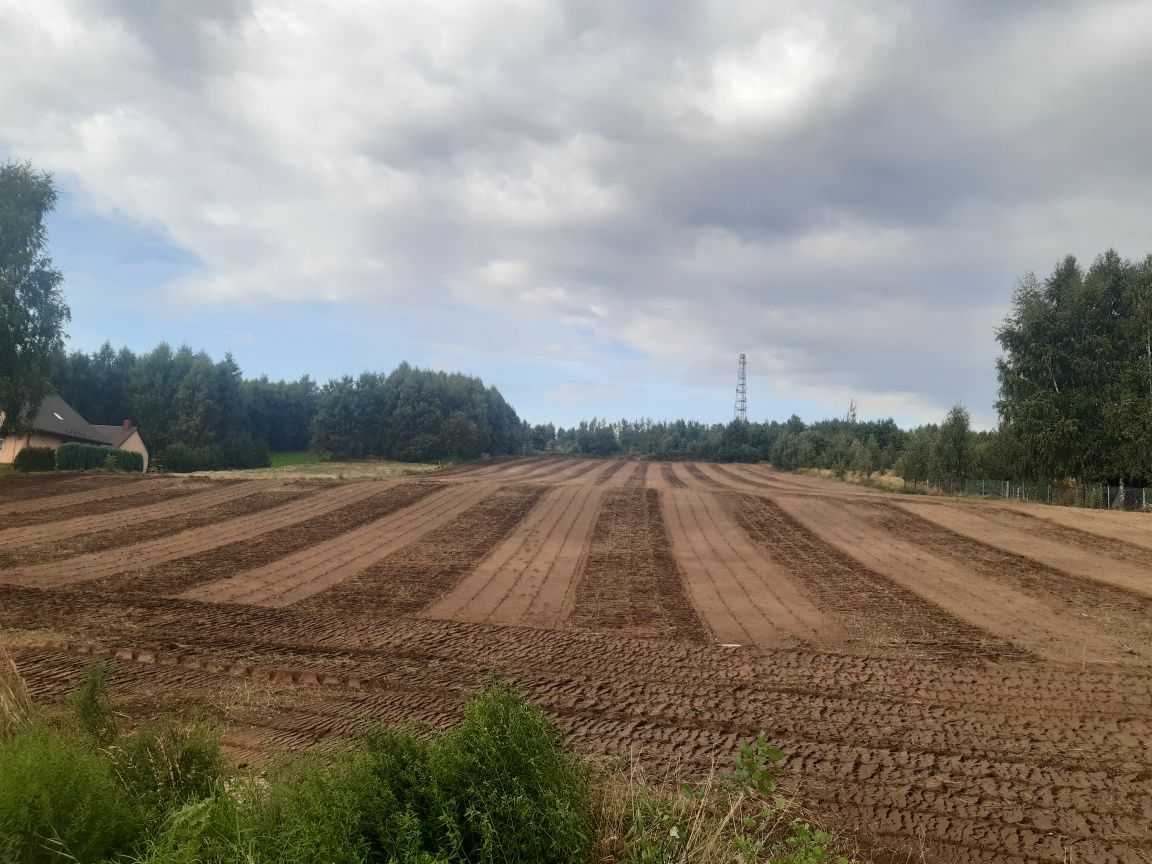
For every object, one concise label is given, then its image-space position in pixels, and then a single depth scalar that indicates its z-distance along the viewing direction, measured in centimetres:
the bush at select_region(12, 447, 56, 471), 2892
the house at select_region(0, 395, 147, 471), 3438
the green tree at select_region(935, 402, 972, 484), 3762
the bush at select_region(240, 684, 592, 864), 314
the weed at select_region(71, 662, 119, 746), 451
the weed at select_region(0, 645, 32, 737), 463
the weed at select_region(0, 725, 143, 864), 304
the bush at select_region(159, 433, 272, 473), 4866
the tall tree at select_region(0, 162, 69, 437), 2602
